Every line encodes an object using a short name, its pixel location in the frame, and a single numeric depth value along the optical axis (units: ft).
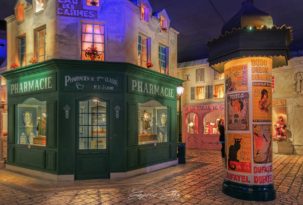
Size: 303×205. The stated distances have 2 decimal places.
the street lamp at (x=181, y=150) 43.47
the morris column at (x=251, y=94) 23.04
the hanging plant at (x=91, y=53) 32.63
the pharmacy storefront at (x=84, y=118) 31.73
